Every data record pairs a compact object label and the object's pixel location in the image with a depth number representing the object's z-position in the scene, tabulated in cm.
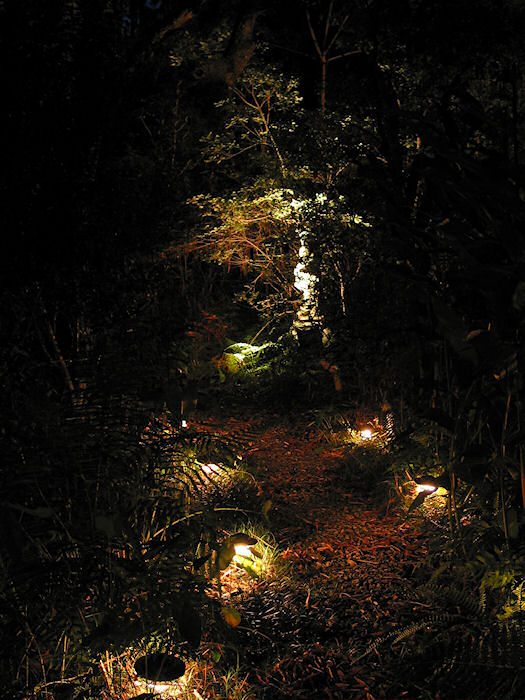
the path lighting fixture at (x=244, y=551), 288
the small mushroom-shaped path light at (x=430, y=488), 284
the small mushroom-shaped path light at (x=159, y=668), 191
